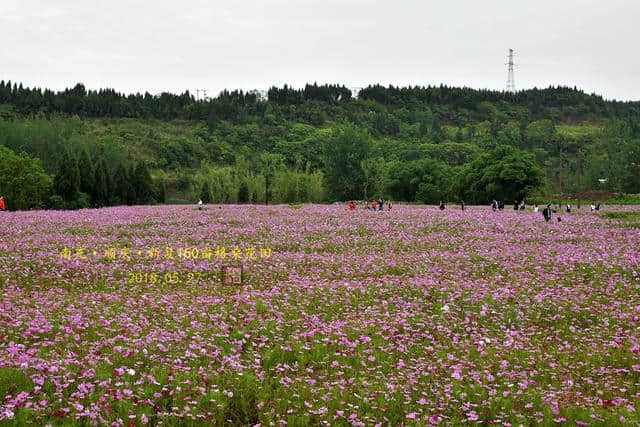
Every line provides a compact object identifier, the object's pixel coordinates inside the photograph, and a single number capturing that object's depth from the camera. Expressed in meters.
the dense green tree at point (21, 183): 57.56
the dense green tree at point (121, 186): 69.44
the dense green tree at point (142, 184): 73.31
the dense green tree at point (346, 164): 96.56
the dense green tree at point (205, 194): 99.00
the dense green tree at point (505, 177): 70.25
